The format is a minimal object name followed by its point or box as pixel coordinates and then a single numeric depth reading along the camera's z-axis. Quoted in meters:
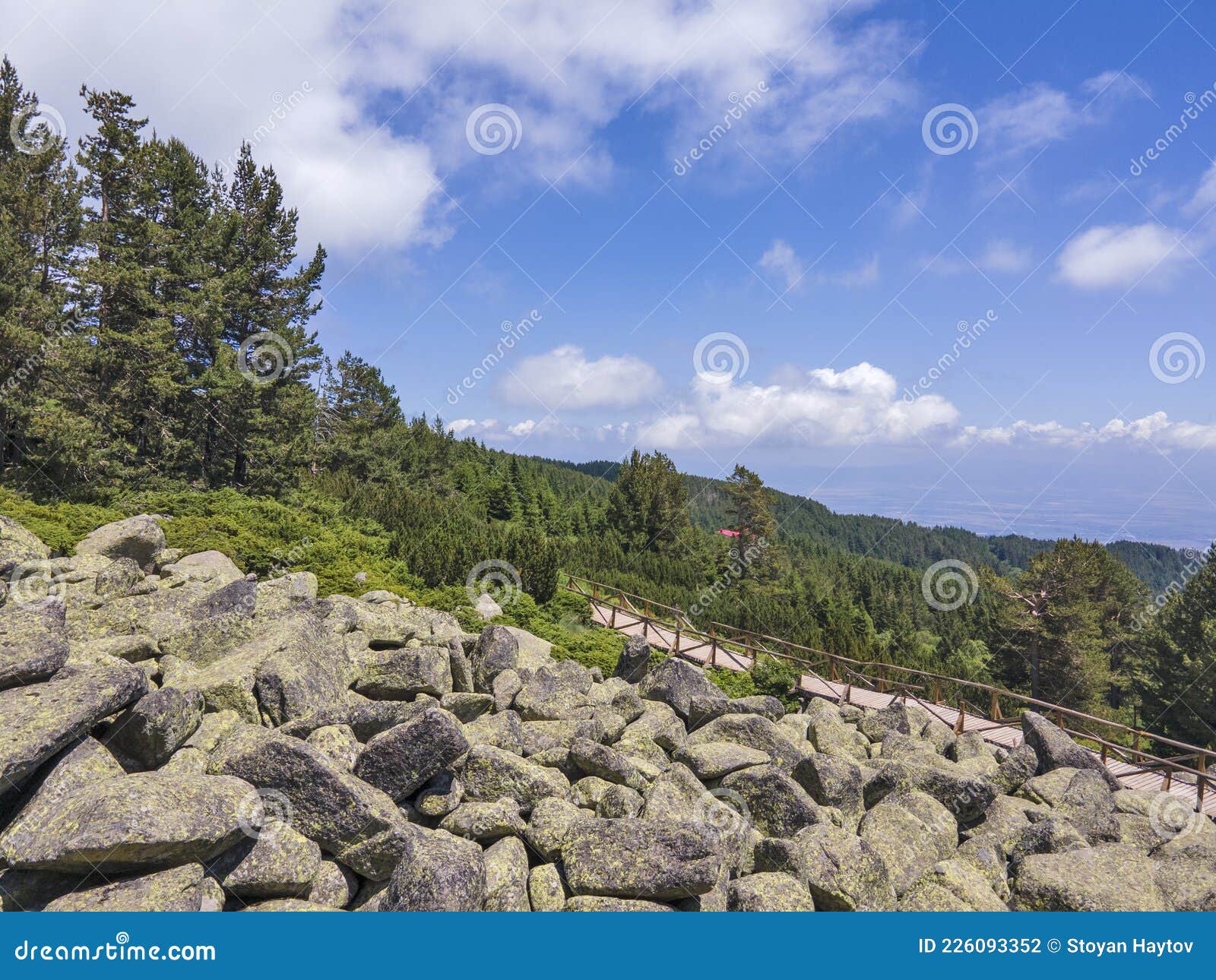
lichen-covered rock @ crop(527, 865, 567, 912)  5.31
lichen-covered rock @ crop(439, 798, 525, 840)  5.75
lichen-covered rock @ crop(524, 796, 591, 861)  5.75
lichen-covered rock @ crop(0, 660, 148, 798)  4.66
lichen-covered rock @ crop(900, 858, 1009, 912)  6.06
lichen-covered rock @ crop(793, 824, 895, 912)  5.89
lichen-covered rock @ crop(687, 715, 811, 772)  8.40
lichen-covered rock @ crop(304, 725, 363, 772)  6.23
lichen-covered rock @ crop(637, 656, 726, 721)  9.90
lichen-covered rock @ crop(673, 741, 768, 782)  7.71
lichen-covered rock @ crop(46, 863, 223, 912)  4.28
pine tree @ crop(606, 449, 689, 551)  40.56
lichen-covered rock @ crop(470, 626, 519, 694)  9.41
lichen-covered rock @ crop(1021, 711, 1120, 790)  10.28
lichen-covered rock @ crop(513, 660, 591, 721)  8.56
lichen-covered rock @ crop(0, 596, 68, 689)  5.55
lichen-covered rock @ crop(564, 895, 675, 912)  5.19
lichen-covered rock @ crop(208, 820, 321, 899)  4.83
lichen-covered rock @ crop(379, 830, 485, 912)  4.79
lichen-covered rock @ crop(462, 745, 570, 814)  6.34
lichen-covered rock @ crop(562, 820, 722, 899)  5.28
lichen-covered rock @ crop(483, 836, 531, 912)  5.16
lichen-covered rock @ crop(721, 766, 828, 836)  7.07
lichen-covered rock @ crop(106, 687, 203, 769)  5.55
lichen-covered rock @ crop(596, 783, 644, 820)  6.39
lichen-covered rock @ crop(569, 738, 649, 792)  7.02
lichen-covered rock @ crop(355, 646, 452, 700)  7.85
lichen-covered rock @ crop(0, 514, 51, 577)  9.52
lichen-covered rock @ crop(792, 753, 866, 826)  8.00
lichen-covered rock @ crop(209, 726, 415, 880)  5.26
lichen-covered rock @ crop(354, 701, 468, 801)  5.99
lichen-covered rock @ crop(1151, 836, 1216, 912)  6.50
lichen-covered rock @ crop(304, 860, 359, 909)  5.10
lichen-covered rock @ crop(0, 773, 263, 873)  4.24
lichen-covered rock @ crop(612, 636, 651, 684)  12.72
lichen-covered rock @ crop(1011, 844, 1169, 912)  6.25
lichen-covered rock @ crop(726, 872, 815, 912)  5.55
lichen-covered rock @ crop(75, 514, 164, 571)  11.85
